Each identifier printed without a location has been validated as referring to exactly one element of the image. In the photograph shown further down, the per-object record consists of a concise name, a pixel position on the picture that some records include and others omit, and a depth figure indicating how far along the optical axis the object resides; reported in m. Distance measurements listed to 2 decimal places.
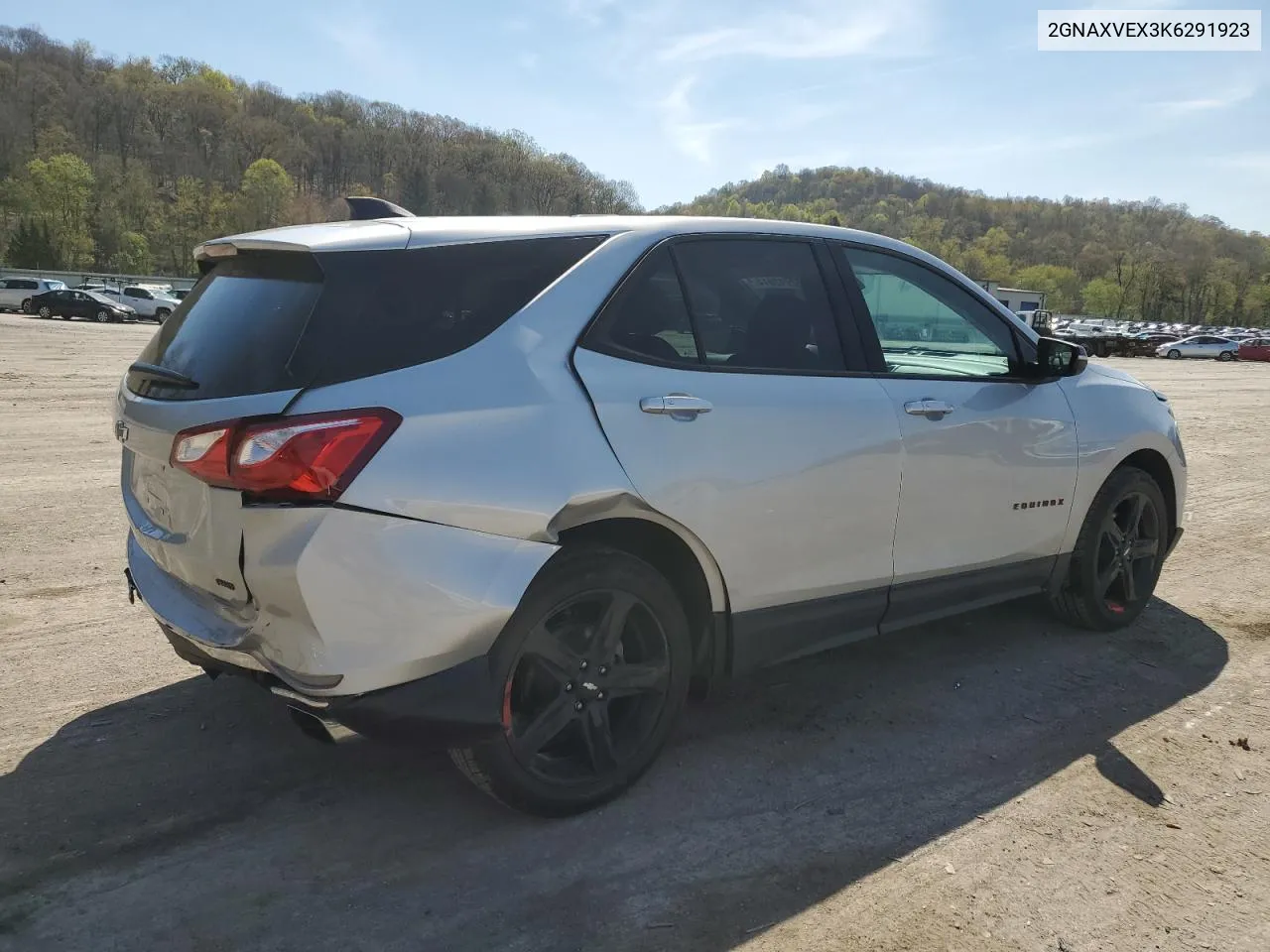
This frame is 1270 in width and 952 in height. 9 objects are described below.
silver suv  2.47
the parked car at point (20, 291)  44.09
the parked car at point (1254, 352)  54.69
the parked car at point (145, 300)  46.16
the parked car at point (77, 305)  42.03
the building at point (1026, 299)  58.31
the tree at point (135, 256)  93.44
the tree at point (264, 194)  111.88
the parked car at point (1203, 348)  52.72
